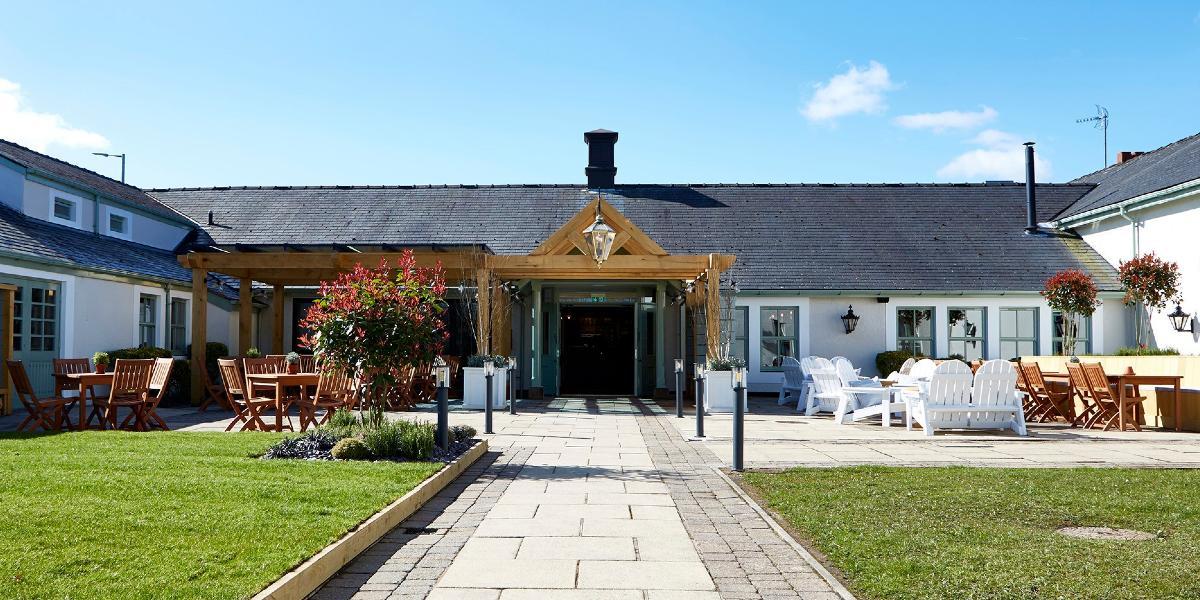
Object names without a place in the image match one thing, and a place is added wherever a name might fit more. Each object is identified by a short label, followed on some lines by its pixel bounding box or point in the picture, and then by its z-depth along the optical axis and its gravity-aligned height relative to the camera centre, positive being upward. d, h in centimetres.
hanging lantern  1416 +148
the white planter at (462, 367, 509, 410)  1499 -76
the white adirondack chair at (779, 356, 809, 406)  1733 -75
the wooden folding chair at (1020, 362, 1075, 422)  1341 -78
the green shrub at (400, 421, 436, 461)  799 -88
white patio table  1260 -88
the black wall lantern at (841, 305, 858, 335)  1938 +41
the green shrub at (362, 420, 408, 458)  802 -87
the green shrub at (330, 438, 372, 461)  792 -92
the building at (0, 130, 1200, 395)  1944 +147
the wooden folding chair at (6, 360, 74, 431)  1064 -78
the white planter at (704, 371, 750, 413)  1476 -78
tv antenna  2933 +674
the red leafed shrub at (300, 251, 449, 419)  855 +9
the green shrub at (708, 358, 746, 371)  1491 -39
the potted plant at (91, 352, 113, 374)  1333 -30
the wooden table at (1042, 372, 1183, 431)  1224 -52
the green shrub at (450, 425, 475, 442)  923 -92
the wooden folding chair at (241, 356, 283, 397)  1281 -39
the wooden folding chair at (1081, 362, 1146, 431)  1239 -75
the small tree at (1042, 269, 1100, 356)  1614 +80
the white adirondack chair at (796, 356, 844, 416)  1425 -85
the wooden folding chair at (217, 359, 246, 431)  1116 -53
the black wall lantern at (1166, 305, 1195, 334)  1728 +35
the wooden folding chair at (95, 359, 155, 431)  1090 -61
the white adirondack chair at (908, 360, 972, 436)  1149 -65
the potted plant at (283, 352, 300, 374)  1409 -35
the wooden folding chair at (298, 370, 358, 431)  1071 -67
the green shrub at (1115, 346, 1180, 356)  1532 -17
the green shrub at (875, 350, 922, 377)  1870 -40
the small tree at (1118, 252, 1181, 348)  1667 +107
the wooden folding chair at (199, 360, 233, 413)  1337 -80
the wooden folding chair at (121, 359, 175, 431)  1120 -59
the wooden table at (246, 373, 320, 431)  1064 -49
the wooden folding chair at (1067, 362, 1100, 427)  1255 -65
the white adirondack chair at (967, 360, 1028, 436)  1151 -65
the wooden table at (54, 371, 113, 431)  1083 -50
